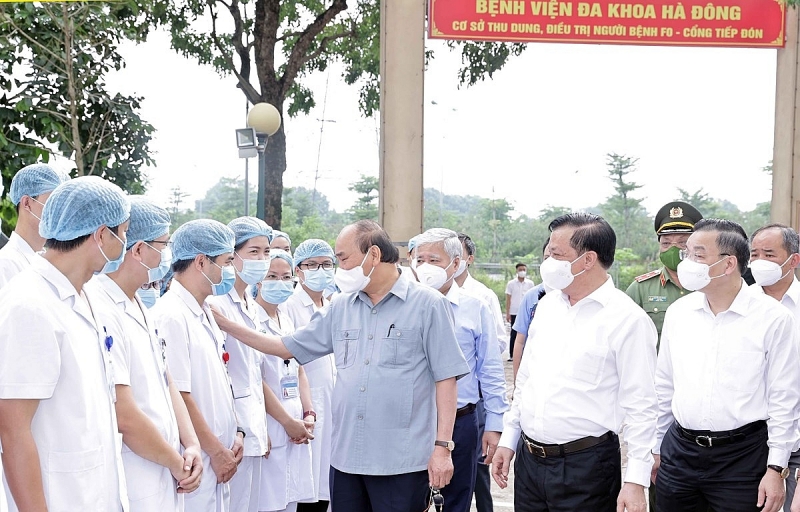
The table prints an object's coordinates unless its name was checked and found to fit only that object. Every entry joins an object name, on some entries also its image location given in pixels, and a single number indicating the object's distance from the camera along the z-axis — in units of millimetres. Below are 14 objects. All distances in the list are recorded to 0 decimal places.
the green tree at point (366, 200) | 24325
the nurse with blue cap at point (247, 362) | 4379
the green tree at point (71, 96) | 8789
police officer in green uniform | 5480
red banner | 8414
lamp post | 10750
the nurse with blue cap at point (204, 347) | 3865
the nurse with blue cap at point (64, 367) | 2564
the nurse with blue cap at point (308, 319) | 5684
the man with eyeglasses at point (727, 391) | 3893
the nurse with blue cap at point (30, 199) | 4004
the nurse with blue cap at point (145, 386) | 3125
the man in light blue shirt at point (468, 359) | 5180
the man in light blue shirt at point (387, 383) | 3990
